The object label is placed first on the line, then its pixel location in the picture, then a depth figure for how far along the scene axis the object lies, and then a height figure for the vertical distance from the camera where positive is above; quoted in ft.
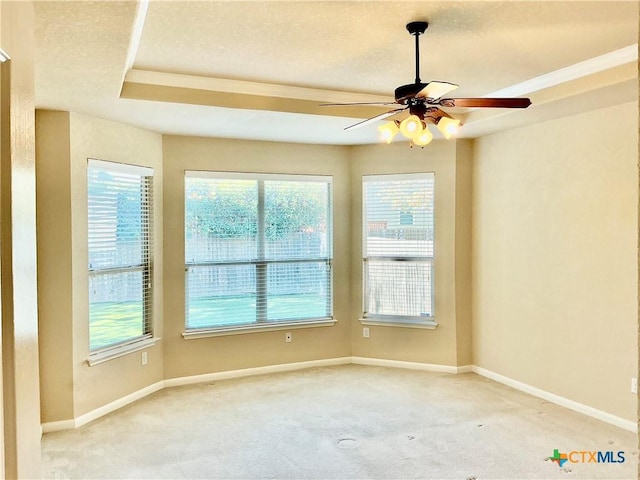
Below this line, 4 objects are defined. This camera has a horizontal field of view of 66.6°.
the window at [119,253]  13.80 -0.25
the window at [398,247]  17.89 -0.24
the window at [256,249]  16.79 -0.22
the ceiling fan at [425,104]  8.66 +2.54
